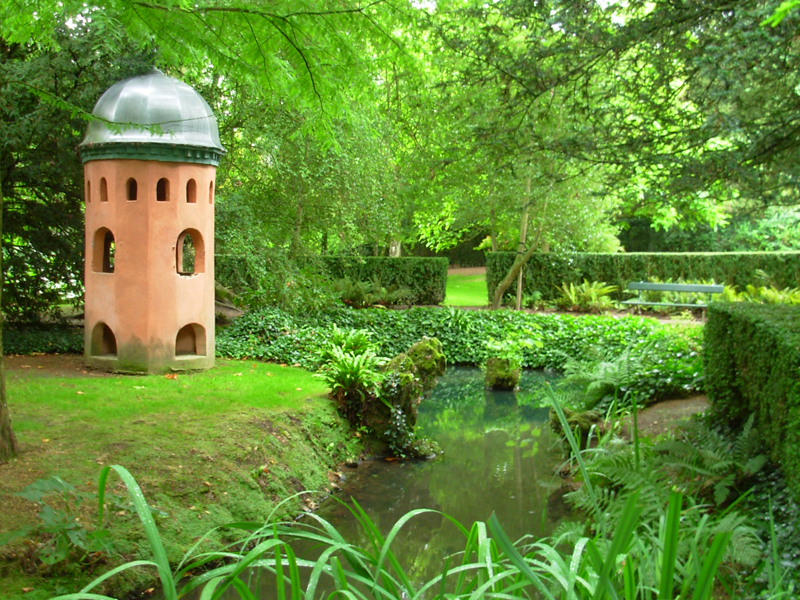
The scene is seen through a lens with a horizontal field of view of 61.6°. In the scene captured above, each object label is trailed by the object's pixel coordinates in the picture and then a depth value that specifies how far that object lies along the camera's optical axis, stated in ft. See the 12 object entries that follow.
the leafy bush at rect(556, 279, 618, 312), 58.39
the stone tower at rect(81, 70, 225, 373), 28.63
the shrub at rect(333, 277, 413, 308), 58.18
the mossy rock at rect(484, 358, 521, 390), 38.14
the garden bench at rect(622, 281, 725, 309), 52.01
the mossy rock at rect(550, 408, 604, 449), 24.09
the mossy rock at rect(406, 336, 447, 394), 30.42
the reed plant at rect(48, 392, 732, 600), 4.24
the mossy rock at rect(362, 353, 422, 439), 26.50
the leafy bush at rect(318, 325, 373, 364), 30.22
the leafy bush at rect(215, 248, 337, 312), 39.55
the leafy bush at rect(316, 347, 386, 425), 26.30
